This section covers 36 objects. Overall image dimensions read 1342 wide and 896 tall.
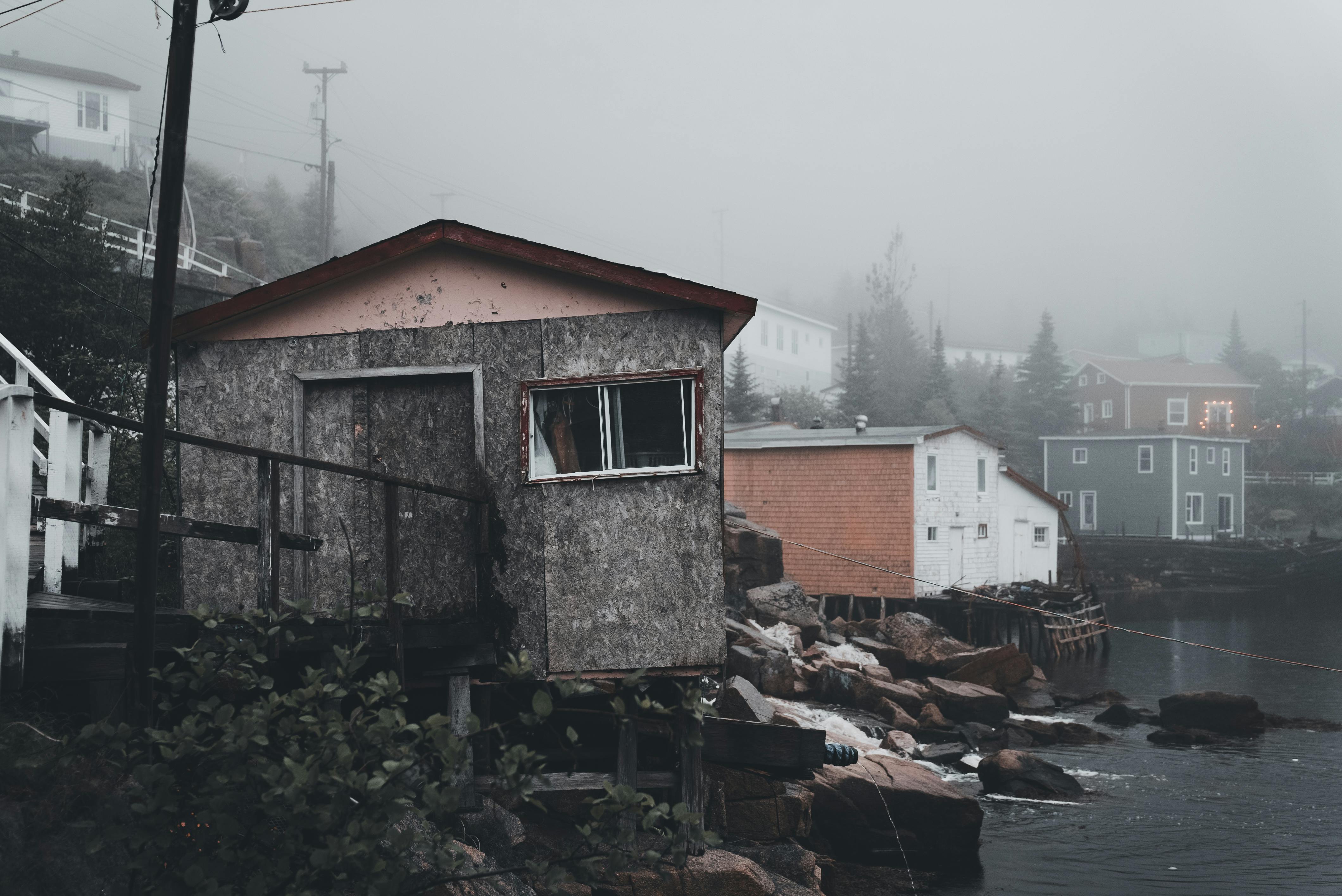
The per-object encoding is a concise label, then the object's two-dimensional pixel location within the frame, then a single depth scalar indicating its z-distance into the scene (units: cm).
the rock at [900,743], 1855
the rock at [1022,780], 1764
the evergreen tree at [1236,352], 9888
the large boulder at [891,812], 1323
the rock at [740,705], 1255
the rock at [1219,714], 2327
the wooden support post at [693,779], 959
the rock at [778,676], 1981
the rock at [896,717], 2072
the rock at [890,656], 2641
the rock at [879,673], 2319
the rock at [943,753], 1909
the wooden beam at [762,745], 1017
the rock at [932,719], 2156
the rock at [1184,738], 2219
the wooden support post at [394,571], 732
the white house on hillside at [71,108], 5084
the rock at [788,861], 1039
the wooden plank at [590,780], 942
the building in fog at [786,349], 6994
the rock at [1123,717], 2402
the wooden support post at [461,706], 888
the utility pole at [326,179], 4200
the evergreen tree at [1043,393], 7388
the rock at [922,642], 2753
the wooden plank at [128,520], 579
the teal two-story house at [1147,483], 5800
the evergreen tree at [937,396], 6606
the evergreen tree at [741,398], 5144
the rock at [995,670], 2666
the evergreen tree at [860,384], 6309
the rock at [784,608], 2542
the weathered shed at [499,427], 894
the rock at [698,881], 902
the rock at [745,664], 1834
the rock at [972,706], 2283
